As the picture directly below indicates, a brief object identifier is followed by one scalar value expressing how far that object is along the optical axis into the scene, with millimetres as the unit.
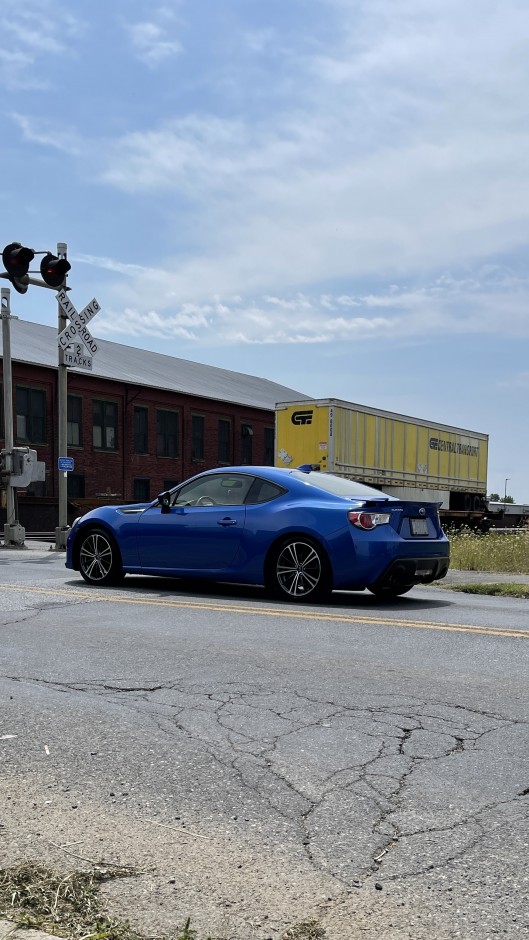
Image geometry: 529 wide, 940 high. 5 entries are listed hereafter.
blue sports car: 9711
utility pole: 23422
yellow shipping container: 26797
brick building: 41531
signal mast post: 22047
